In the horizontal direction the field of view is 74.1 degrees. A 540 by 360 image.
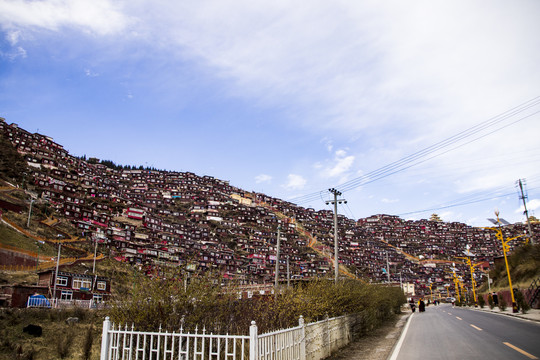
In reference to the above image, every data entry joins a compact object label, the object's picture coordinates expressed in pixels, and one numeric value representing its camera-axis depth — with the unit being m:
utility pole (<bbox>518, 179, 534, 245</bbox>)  53.28
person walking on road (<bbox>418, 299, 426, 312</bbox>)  39.68
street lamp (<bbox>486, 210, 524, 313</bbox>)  31.59
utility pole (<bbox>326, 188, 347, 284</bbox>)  31.20
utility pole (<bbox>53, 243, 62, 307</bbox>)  44.09
